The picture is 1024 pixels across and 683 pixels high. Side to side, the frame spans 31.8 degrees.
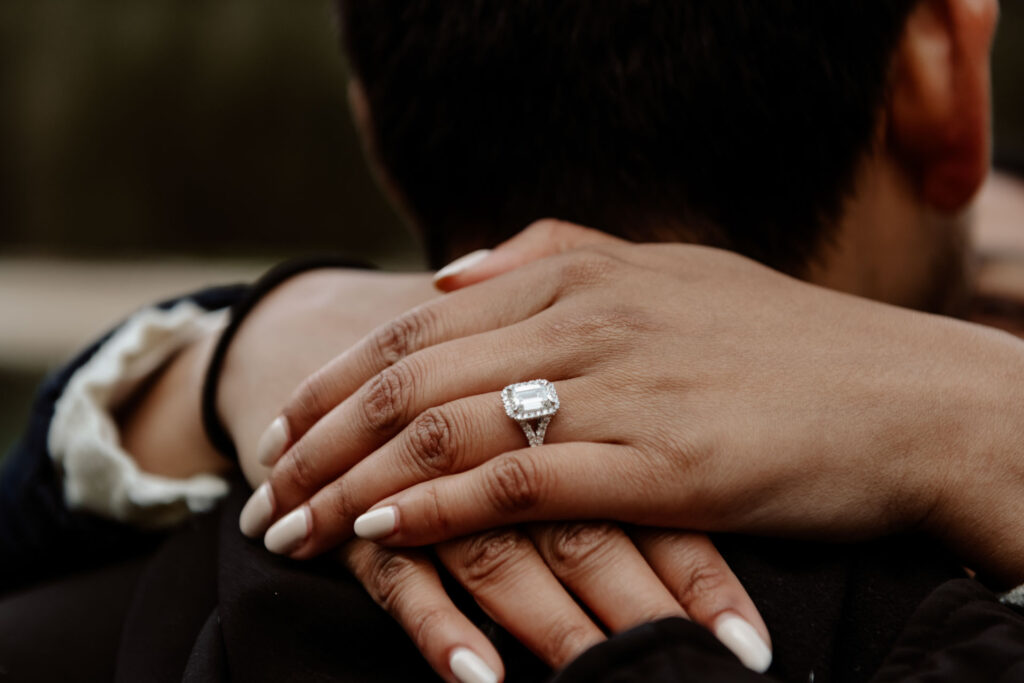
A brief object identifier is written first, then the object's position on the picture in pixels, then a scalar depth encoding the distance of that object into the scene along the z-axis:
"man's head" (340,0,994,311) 0.43
